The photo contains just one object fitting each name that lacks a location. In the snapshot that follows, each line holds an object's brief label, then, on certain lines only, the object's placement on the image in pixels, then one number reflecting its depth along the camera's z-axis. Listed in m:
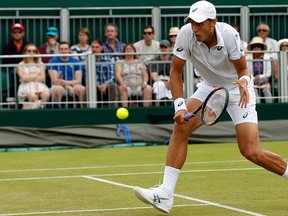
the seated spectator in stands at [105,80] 16.59
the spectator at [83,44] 17.44
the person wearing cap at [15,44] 17.34
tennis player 7.82
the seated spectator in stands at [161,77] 16.78
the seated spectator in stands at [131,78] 16.59
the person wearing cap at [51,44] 17.52
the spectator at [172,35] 17.50
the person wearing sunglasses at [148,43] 17.58
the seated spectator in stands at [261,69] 17.03
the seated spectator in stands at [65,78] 16.41
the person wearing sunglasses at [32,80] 16.25
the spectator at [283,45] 17.66
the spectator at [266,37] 18.25
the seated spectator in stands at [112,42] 17.55
